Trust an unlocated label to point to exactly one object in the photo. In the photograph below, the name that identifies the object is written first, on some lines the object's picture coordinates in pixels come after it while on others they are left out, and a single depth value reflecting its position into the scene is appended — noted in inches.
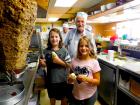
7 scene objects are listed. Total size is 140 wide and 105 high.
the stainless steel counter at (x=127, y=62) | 52.9
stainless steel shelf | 50.9
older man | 59.6
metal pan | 20.2
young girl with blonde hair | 46.7
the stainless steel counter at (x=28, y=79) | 21.7
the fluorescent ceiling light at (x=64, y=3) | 105.6
